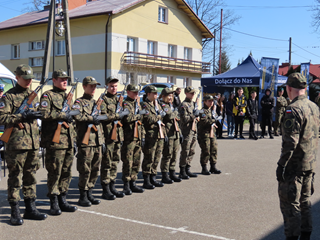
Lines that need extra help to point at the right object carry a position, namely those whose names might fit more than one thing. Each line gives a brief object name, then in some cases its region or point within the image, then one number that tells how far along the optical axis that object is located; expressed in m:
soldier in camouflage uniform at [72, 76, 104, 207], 6.15
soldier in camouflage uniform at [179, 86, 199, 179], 8.53
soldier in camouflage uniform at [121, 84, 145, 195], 7.08
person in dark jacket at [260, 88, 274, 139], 16.41
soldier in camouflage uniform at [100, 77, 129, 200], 6.71
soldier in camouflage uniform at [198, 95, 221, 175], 8.89
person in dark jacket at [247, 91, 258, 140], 16.03
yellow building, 30.00
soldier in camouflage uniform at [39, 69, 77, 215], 5.68
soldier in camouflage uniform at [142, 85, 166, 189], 7.53
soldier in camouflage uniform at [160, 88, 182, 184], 8.02
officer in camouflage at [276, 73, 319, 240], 4.29
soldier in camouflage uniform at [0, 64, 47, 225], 5.21
